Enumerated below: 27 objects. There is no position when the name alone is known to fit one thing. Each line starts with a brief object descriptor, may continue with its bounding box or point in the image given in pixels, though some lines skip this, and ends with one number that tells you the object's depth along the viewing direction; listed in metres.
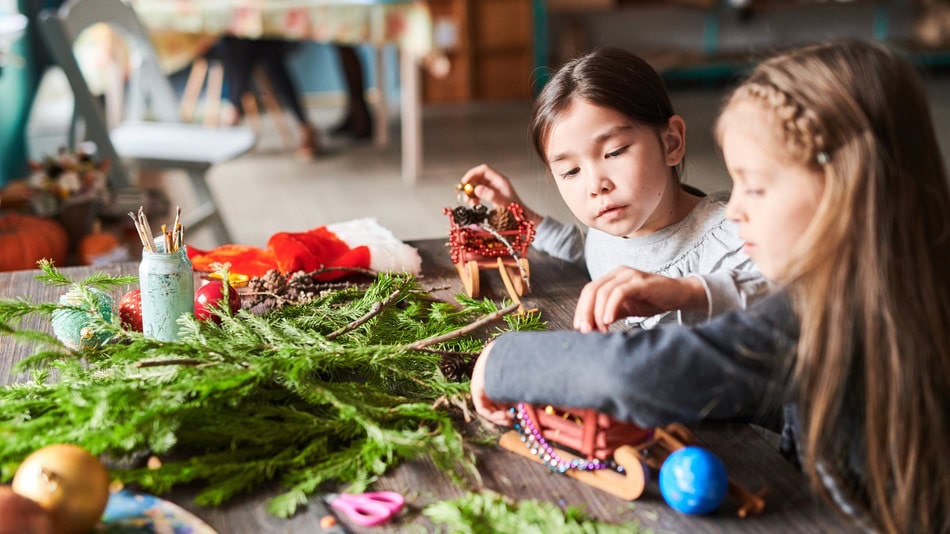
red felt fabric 1.37
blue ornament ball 0.77
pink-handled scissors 0.78
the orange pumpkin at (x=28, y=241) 2.69
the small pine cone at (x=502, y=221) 1.39
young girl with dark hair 1.23
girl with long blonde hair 0.74
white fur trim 1.42
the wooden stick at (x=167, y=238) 1.06
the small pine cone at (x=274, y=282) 1.26
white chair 2.98
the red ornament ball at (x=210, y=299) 1.14
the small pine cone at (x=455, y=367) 1.01
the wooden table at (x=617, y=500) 0.78
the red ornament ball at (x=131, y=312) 1.15
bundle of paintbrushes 1.07
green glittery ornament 1.08
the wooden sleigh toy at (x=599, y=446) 0.81
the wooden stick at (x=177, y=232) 1.08
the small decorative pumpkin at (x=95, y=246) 3.00
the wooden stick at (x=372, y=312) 1.08
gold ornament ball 0.71
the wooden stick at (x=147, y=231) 1.06
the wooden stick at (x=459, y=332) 1.02
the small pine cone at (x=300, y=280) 1.28
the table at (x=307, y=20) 3.89
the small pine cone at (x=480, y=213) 1.40
